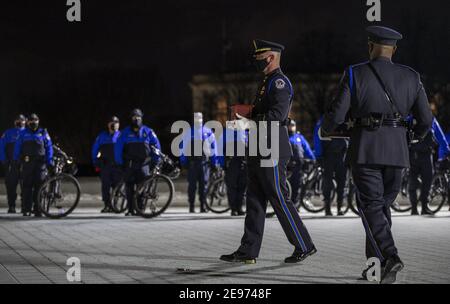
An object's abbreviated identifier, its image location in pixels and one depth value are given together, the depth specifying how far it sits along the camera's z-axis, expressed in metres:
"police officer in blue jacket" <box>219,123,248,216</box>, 16.22
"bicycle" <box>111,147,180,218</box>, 15.45
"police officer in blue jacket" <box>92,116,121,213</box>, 17.67
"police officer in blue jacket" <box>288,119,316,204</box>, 16.92
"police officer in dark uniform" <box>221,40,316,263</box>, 8.64
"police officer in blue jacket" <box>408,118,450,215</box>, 15.81
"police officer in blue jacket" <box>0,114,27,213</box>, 17.14
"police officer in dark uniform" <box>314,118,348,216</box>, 16.34
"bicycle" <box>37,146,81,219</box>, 15.56
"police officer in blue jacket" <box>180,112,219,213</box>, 17.11
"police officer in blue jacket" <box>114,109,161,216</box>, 16.30
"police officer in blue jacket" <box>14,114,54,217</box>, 16.31
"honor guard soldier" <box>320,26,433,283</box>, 7.41
